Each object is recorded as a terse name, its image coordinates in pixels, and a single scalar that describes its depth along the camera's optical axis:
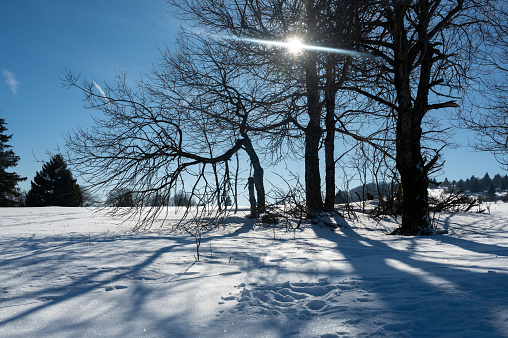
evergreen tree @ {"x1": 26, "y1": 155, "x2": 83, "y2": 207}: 29.05
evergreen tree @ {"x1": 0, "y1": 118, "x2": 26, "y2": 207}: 28.53
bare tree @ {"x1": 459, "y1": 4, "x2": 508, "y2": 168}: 7.00
